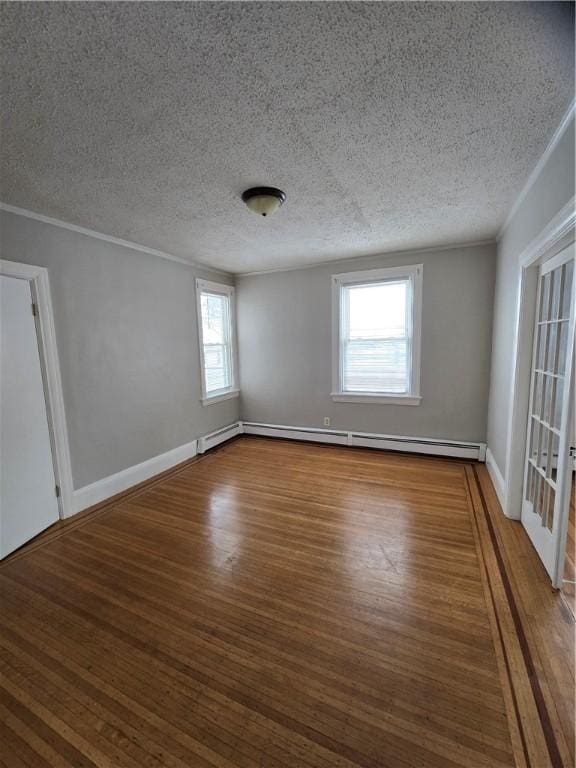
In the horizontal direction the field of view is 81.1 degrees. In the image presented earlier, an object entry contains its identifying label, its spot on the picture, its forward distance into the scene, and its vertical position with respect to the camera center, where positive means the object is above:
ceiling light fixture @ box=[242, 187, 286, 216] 2.41 +1.03
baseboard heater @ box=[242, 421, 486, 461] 4.15 -1.39
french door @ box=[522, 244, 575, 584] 1.96 -0.52
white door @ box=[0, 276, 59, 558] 2.52 -0.63
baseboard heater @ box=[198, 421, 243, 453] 4.69 -1.39
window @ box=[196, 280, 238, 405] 4.76 +0.04
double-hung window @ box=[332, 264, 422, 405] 4.31 +0.04
